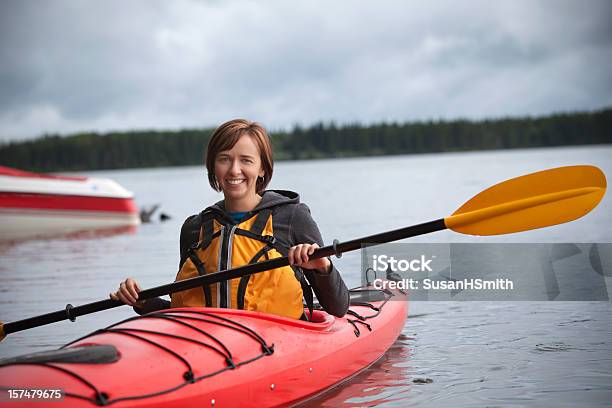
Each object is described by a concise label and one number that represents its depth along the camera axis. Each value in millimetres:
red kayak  3578
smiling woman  4508
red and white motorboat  16688
